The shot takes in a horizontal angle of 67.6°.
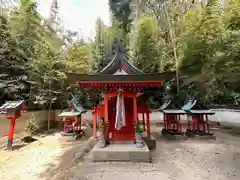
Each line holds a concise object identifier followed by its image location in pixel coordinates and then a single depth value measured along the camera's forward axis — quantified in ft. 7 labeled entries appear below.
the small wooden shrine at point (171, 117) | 26.91
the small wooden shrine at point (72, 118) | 29.51
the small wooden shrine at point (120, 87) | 16.89
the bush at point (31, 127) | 30.20
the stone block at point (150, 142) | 20.68
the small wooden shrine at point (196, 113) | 25.80
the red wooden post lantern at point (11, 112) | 22.00
